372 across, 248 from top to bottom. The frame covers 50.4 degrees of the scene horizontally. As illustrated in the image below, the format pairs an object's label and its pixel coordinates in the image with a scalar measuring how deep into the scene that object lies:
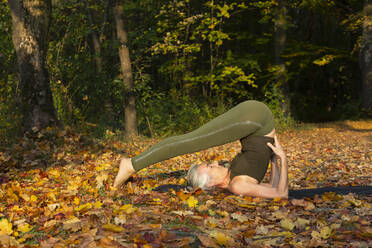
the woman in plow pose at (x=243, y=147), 3.96
